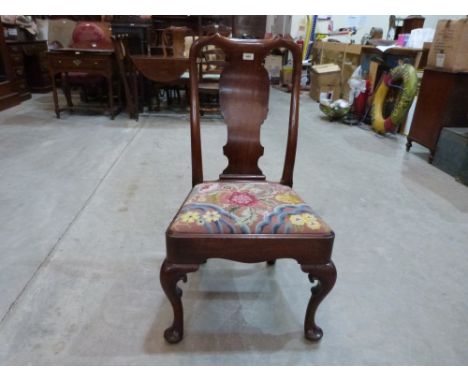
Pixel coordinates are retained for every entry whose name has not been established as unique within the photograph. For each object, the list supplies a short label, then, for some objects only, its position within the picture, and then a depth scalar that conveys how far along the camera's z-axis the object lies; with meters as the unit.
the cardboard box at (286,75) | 6.59
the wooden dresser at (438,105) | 2.75
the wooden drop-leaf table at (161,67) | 3.77
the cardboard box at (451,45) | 2.63
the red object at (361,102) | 4.22
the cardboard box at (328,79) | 5.13
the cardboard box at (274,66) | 7.14
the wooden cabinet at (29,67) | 4.85
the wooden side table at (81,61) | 3.79
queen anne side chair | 1.01
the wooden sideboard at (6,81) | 4.45
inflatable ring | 3.35
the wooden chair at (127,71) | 3.88
